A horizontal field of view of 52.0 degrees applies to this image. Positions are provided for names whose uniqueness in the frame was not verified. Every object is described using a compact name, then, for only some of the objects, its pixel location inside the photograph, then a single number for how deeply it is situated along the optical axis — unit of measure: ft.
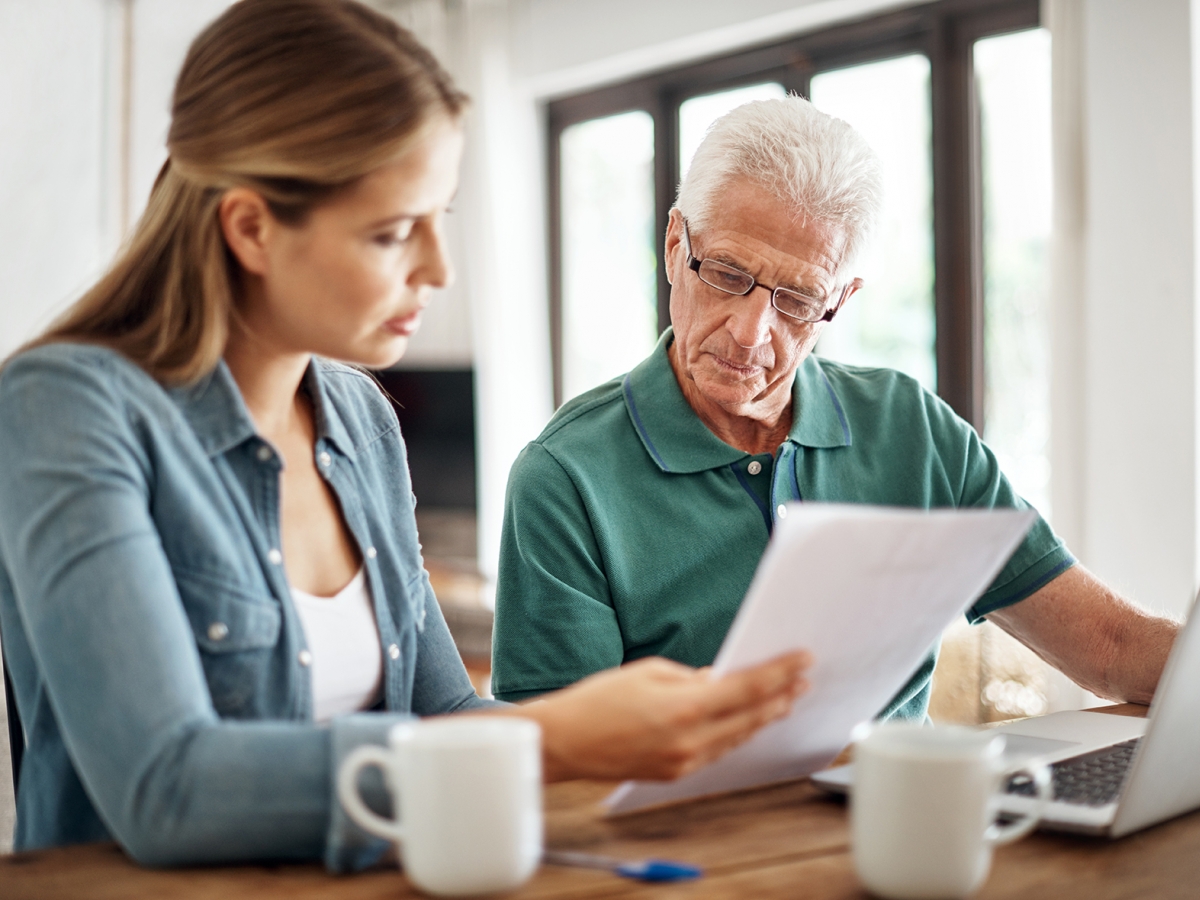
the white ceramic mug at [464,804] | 2.22
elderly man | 4.65
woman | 2.51
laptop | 2.78
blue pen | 2.46
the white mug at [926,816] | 2.33
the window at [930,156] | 11.94
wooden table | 2.43
